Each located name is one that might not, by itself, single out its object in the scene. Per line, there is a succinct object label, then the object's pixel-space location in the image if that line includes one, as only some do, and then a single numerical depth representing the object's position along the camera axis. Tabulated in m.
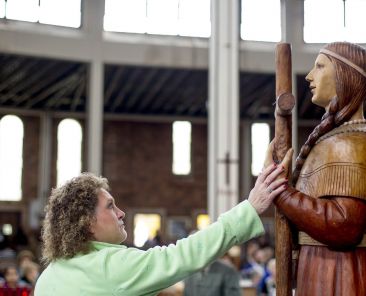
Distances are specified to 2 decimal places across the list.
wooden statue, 2.28
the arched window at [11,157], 21.70
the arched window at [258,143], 23.28
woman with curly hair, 2.23
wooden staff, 2.45
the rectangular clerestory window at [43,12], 16.52
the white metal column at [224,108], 12.50
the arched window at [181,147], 23.44
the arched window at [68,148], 22.22
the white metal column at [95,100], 16.17
